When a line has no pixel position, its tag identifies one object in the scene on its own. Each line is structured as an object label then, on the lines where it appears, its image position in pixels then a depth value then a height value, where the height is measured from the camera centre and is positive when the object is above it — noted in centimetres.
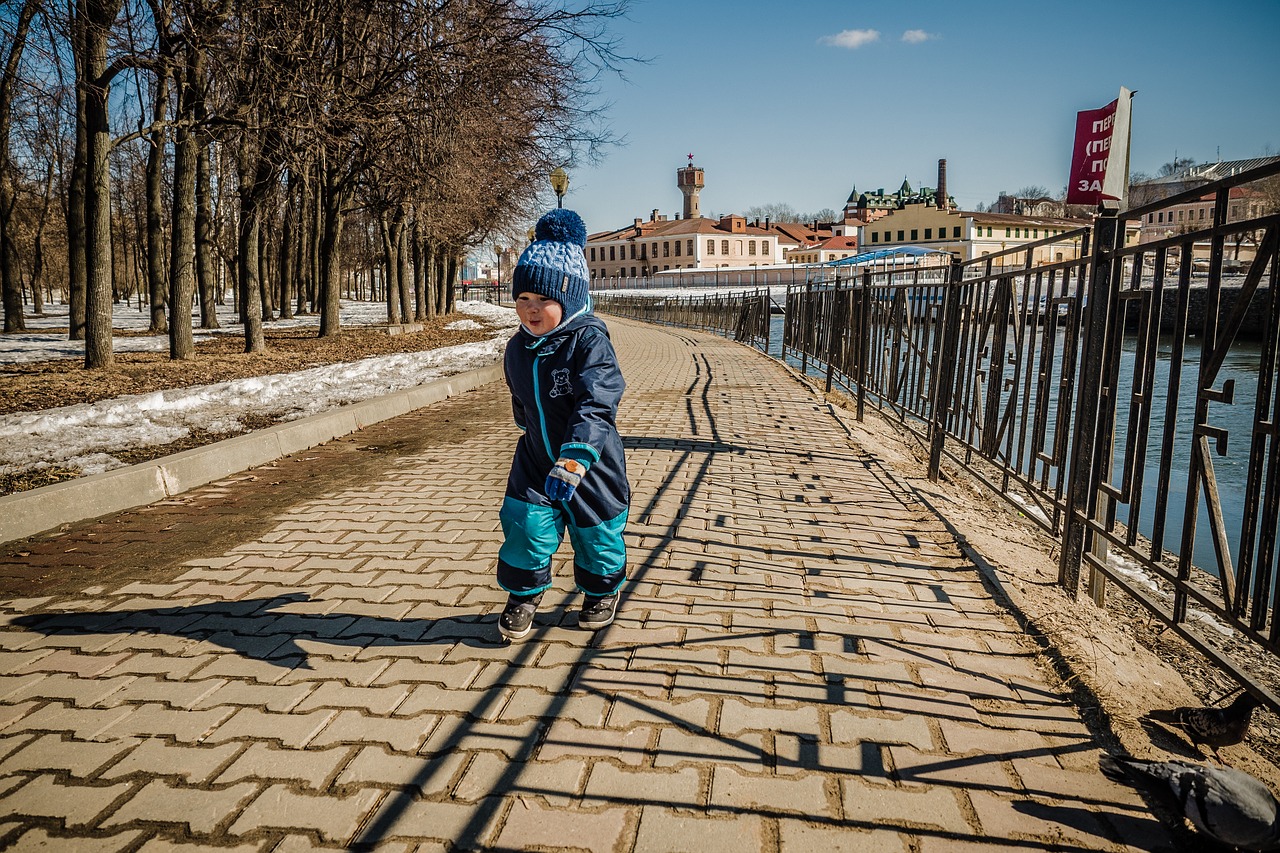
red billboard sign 402 +99
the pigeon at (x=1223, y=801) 199 -119
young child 316 -43
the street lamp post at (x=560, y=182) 1930 +349
